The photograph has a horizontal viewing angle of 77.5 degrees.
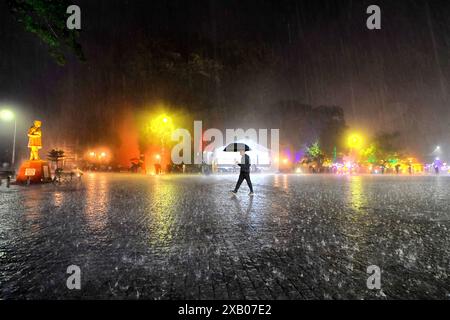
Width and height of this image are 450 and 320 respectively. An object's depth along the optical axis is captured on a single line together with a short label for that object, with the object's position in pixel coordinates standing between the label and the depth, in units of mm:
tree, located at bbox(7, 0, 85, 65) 7449
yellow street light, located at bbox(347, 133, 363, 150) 43425
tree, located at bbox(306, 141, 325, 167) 48875
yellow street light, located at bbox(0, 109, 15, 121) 20594
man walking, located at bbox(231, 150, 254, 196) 10773
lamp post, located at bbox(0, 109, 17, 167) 20594
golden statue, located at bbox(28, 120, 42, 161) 15375
